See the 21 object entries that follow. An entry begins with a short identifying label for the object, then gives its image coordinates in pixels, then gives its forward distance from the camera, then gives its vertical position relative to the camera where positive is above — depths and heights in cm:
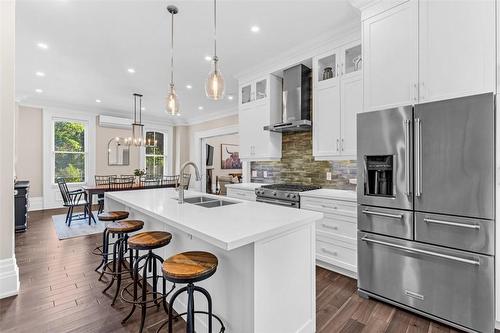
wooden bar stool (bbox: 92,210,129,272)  262 -56
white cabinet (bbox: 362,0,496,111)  184 +96
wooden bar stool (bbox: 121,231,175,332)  184 -60
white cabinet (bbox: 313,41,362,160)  299 +83
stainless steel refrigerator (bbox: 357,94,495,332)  175 -33
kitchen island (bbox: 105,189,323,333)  142 -61
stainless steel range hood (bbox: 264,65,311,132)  370 +104
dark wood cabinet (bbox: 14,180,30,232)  441 -74
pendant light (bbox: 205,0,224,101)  224 +74
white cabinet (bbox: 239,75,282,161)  407 +84
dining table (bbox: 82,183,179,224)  494 -49
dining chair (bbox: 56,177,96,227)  501 -71
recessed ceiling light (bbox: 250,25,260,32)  297 +167
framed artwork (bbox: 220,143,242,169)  1042 +39
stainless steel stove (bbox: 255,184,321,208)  325 -38
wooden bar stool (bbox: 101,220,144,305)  224 -59
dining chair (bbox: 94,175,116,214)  505 -73
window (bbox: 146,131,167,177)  841 +30
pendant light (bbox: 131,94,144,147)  564 +71
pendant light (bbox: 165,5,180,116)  272 +70
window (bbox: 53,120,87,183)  669 +42
